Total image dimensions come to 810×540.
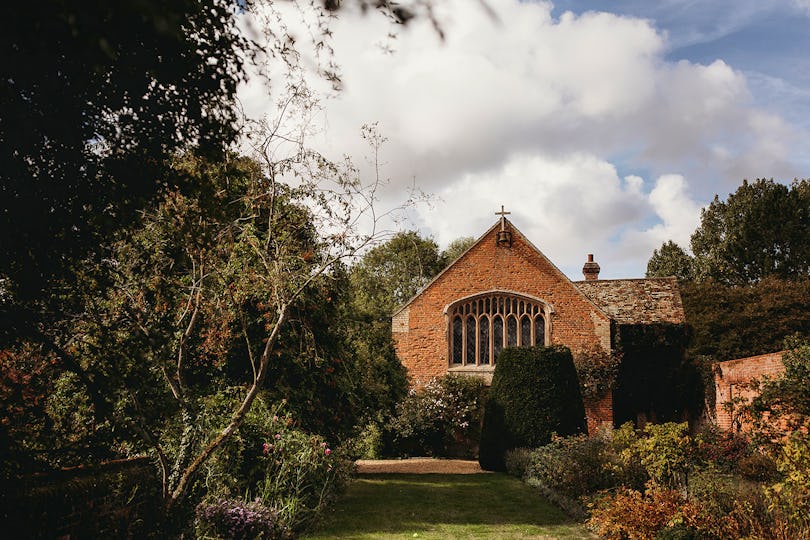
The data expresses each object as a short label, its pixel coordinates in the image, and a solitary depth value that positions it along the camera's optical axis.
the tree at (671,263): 43.78
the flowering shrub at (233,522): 7.61
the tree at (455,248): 49.94
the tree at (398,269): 44.38
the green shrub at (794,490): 6.52
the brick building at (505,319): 23.17
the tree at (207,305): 5.09
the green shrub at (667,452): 9.52
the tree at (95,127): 4.00
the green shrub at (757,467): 12.30
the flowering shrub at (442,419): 21.52
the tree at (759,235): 34.88
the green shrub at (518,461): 15.98
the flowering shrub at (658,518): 7.45
